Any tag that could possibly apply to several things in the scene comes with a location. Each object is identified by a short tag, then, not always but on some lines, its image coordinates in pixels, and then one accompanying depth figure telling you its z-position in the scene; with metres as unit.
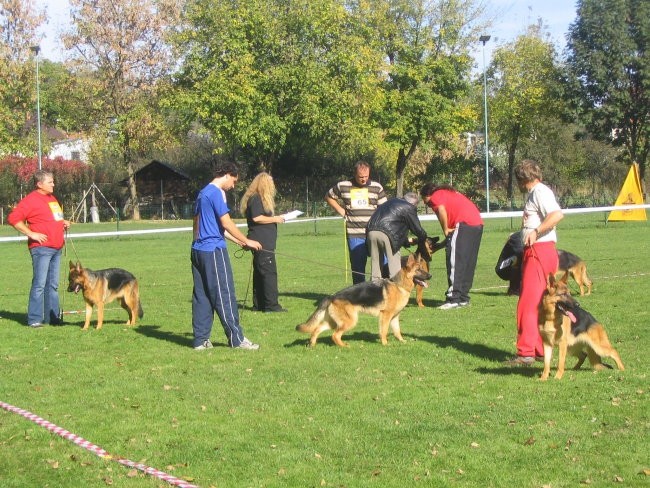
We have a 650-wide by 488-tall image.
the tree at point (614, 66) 53.38
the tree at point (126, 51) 51.59
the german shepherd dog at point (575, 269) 13.30
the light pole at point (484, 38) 46.12
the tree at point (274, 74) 50.12
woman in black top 12.43
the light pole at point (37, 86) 46.09
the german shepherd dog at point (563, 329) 7.60
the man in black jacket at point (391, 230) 11.63
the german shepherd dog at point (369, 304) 9.66
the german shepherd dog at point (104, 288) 11.29
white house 58.40
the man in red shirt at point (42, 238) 11.47
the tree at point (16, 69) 51.59
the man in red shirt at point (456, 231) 12.03
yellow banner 33.69
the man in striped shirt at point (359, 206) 12.53
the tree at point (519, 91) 60.66
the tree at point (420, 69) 56.41
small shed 57.09
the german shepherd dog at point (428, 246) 12.13
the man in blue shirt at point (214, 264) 9.53
